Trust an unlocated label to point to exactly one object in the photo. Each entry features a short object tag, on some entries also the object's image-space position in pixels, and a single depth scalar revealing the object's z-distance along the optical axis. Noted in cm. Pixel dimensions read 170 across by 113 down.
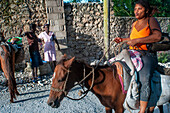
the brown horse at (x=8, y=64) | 348
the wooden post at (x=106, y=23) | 522
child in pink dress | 516
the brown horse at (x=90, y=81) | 161
